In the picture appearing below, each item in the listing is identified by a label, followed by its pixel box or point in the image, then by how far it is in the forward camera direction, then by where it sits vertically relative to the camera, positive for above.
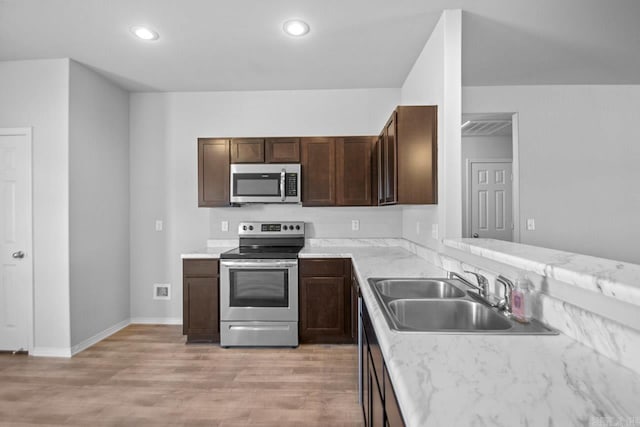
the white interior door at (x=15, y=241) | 2.95 -0.24
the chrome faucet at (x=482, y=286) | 1.47 -0.34
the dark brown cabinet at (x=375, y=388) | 0.95 -0.64
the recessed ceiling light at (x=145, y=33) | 2.46 +1.41
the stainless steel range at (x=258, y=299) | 3.08 -0.82
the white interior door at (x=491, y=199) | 4.90 +0.21
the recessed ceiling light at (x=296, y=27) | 2.36 +1.39
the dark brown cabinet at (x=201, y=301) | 3.16 -0.85
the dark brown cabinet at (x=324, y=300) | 3.13 -0.84
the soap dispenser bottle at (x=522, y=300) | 1.18 -0.32
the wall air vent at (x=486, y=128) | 4.27 +1.19
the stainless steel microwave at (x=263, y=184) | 3.38 +0.31
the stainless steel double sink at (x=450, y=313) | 1.12 -0.42
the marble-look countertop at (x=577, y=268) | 0.81 -0.17
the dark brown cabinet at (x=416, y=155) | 2.36 +0.42
